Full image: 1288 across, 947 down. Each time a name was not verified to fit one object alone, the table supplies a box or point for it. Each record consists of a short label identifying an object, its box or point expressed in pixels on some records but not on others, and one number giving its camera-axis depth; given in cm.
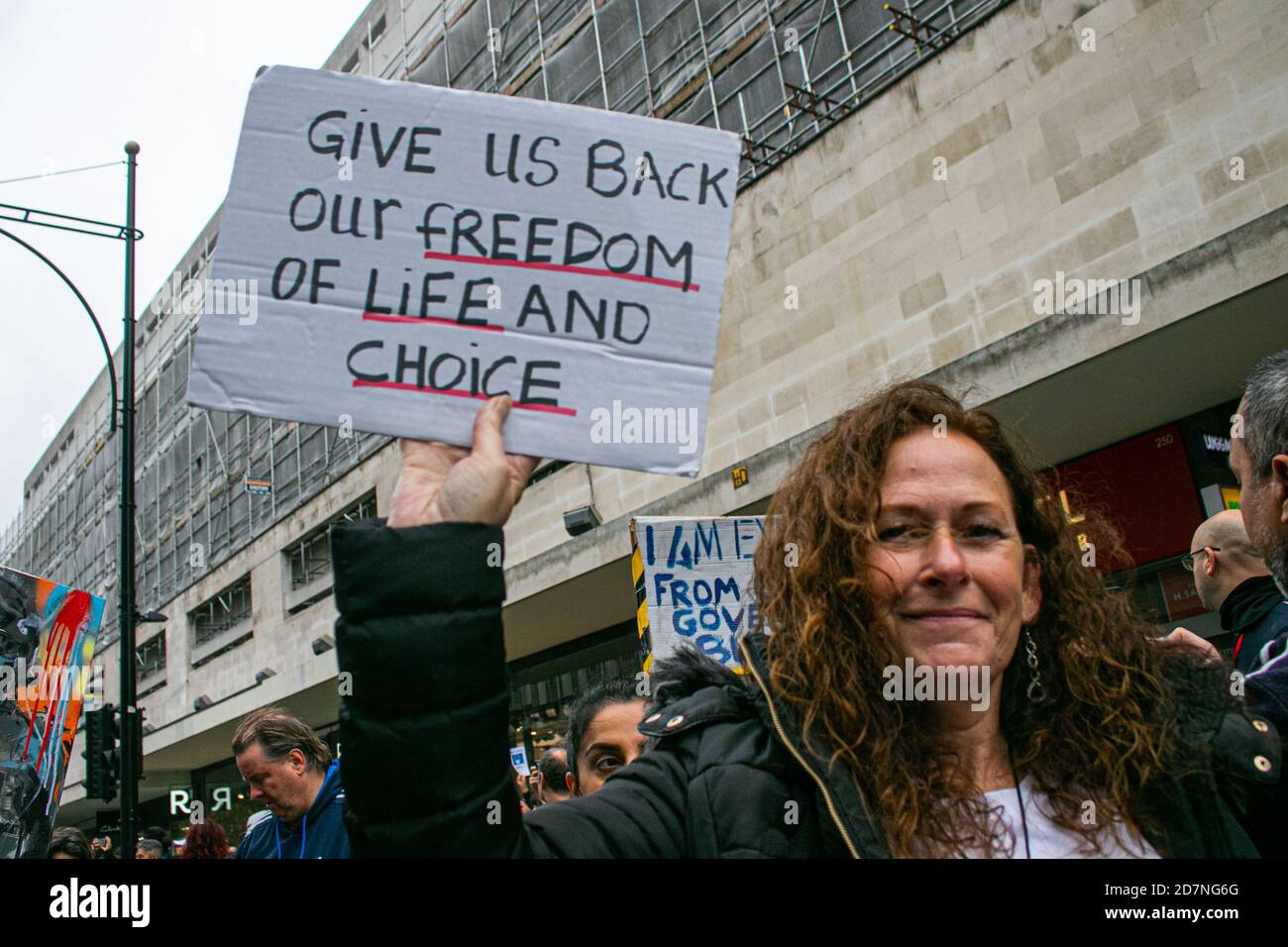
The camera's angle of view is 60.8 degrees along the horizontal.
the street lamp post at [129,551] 1085
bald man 344
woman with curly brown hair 139
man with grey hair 200
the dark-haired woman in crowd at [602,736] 403
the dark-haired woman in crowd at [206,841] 597
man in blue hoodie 445
